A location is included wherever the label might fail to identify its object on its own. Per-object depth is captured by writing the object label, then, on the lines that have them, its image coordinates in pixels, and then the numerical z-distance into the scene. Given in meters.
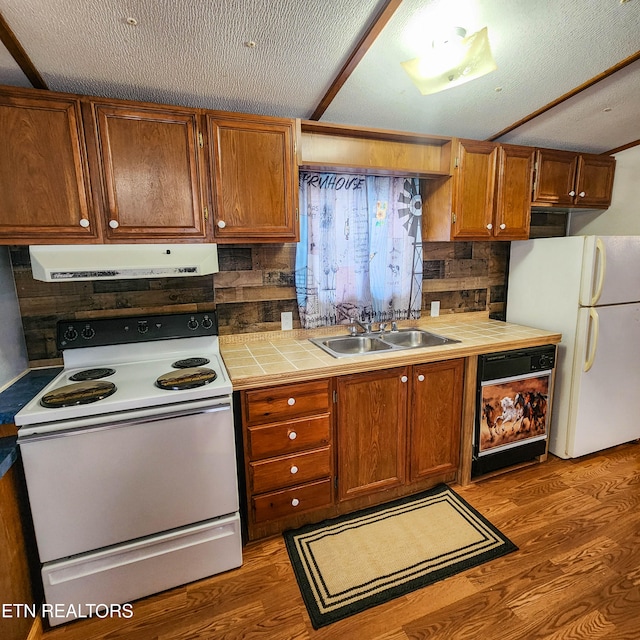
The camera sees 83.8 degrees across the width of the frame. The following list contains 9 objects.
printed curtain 2.32
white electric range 1.42
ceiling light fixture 1.42
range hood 1.58
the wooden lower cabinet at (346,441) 1.84
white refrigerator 2.39
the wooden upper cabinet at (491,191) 2.38
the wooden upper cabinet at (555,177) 2.60
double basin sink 2.41
